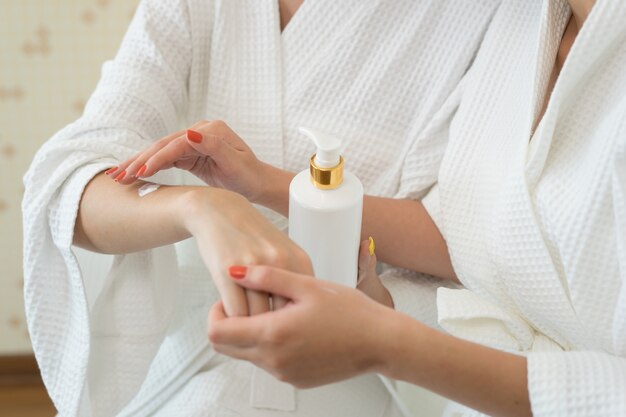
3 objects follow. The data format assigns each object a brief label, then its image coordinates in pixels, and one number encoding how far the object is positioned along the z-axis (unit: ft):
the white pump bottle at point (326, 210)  2.69
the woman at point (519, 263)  2.43
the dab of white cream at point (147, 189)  3.08
